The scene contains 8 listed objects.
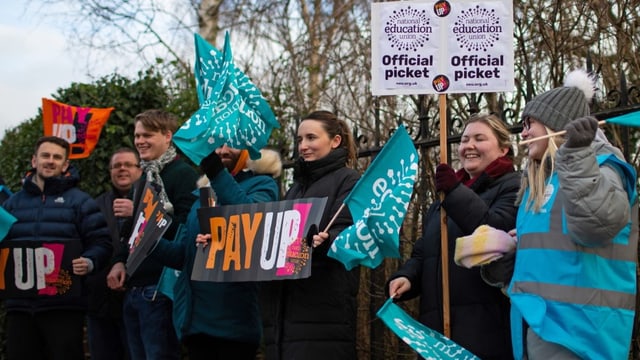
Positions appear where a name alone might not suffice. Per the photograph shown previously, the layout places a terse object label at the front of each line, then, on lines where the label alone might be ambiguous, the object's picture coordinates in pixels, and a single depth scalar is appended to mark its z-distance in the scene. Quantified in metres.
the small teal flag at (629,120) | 3.97
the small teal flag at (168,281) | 5.87
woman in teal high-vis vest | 3.47
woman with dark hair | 4.72
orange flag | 8.21
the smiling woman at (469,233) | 4.34
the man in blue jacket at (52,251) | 6.43
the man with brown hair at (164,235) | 5.91
